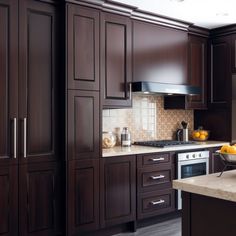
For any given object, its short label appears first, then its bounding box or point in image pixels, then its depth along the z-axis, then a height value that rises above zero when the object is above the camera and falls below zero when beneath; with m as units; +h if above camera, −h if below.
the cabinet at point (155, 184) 3.64 -0.77
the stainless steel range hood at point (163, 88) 3.67 +0.33
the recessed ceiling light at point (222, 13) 3.96 +1.23
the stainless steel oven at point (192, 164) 3.98 -0.60
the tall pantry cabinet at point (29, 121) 2.81 -0.04
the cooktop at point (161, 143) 3.95 -0.33
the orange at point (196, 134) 4.78 -0.26
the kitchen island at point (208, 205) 1.65 -0.47
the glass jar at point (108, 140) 3.84 -0.28
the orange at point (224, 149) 1.93 -0.20
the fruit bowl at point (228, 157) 1.89 -0.23
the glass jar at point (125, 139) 4.00 -0.28
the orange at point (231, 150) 1.90 -0.20
